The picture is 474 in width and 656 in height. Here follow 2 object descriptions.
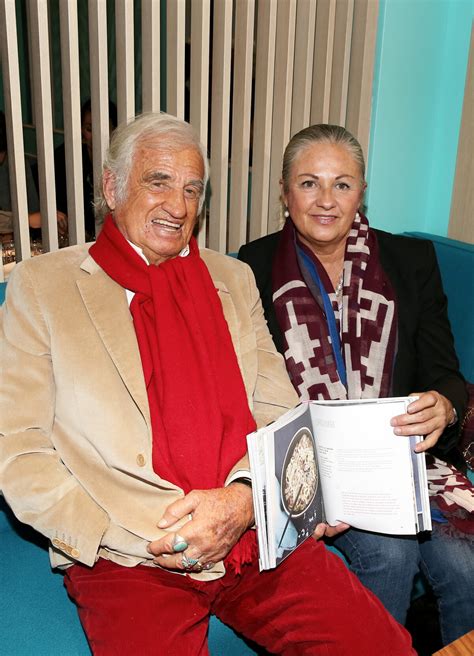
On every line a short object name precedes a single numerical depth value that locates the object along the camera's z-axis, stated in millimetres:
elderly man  1405
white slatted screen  1979
